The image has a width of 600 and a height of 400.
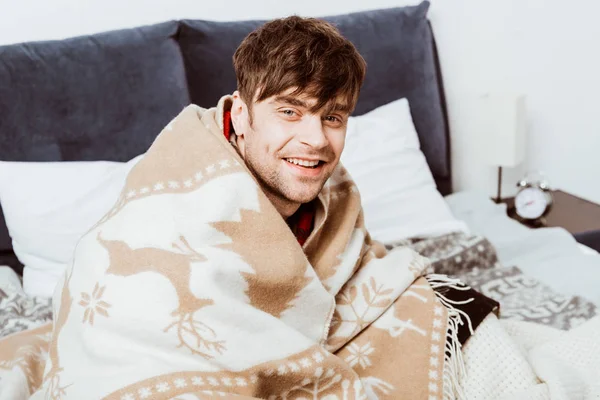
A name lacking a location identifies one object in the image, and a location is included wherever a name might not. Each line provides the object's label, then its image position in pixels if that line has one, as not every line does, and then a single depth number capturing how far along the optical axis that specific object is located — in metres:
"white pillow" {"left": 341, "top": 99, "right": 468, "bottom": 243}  1.77
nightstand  2.00
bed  1.50
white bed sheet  1.56
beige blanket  0.90
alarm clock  2.08
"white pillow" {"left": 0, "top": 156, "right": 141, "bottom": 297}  1.50
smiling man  1.06
